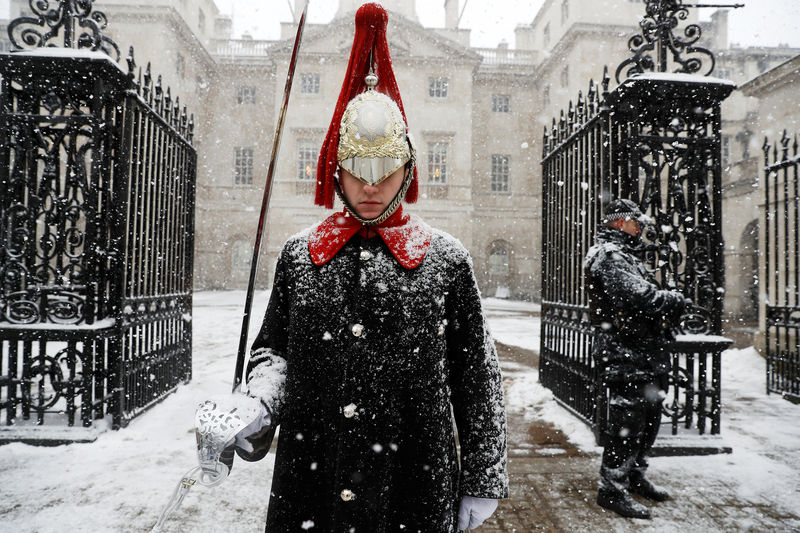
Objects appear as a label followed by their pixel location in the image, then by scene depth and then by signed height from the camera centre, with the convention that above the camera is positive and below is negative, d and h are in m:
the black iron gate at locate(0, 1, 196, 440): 4.93 +0.46
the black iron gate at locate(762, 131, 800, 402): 7.04 -0.58
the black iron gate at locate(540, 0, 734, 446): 5.11 +1.08
